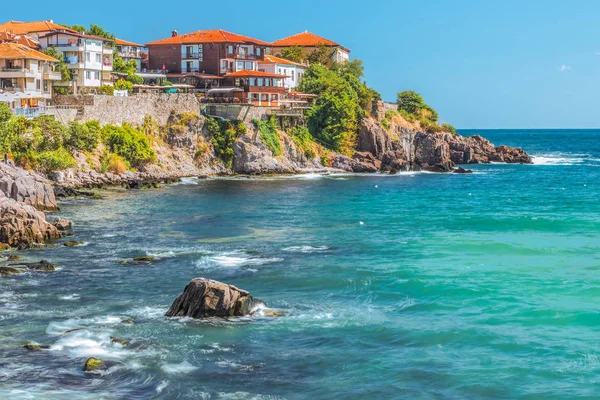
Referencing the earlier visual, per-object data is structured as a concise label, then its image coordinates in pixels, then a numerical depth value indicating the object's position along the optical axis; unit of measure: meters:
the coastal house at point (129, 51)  119.36
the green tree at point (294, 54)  127.56
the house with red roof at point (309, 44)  131.38
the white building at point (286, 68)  114.62
